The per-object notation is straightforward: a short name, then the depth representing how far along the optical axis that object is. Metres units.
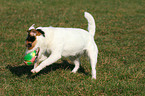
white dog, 8.32
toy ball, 8.41
